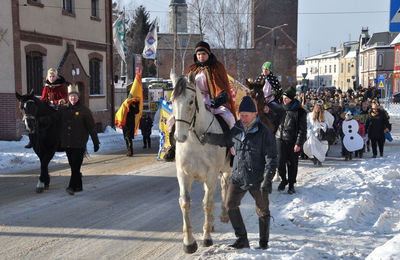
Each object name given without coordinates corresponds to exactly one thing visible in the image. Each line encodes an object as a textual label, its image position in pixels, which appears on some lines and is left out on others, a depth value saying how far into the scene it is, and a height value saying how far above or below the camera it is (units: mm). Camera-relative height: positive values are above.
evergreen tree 56812 +7803
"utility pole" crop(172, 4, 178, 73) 27812 +4172
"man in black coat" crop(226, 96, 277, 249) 5168 -889
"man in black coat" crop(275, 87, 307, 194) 9098 -754
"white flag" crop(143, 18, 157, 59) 26797 +3432
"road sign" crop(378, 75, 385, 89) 31588 +1258
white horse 5082 -687
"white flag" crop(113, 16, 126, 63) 26547 +3950
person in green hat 9912 +293
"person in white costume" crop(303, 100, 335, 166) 12383 -969
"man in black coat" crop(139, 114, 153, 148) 16750 -1203
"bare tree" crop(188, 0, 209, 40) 39169 +7507
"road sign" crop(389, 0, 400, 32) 7508 +1456
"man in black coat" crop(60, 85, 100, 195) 8586 -708
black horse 8633 -660
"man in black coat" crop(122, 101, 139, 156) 14555 -1027
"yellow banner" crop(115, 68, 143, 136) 15044 -196
